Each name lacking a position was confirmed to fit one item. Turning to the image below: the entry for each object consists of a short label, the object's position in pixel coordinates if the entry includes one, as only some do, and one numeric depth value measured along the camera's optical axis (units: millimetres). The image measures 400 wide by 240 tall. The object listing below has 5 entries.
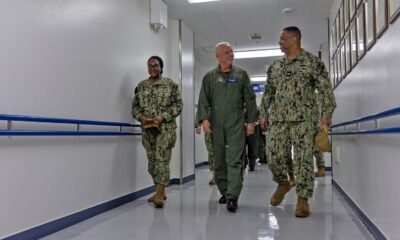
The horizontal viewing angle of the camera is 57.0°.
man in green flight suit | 3334
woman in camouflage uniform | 3691
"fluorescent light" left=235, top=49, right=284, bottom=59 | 8492
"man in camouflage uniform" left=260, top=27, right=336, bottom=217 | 3020
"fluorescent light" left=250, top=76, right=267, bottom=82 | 12375
